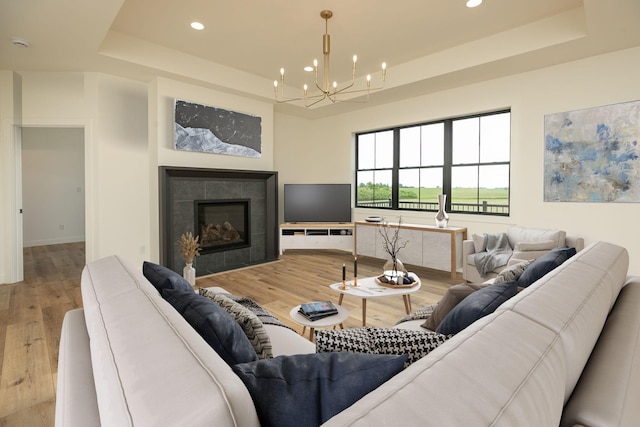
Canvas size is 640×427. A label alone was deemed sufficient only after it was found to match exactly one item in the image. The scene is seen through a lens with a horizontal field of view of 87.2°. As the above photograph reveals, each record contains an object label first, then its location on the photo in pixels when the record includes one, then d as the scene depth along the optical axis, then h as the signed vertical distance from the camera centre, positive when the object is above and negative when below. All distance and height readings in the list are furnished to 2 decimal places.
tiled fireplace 4.53 -0.18
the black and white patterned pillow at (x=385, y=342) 0.96 -0.41
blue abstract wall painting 3.46 +0.52
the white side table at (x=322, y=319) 2.00 -0.71
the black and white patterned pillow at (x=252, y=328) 1.21 -0.47
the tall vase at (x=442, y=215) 4.70 -0.17
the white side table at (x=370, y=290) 2.48 -0.67
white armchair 3.34 -0.45
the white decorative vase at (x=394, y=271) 2.71 -0.58
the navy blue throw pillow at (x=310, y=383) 0.64 -0.37
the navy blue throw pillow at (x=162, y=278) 1.44 -0.34
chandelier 2.98 +1.80
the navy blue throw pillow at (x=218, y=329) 0.97 -0.38
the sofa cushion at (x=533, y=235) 3.55 -0.36
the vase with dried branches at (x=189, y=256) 3.90 -0.62
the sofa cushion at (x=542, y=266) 1.82 -0.35
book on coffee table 2.08 -0.68
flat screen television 6.02 -0.02
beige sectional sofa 0.50 -0.31
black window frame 4.60 +0.31
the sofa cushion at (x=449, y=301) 1.70 -0.50
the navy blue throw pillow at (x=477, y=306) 1.27 -0.40
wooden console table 4.46 -0.60
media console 5.91 -0.60
